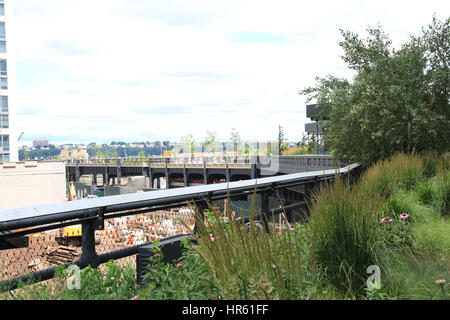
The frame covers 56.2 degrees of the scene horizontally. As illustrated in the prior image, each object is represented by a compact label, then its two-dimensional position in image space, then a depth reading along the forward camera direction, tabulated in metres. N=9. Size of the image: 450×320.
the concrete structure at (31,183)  51.84
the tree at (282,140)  65.21
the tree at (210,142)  126.62
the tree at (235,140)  114.00
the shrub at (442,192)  5.71
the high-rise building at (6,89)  70.31
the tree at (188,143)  135.12
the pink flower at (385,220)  3.48
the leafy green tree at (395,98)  13.01
